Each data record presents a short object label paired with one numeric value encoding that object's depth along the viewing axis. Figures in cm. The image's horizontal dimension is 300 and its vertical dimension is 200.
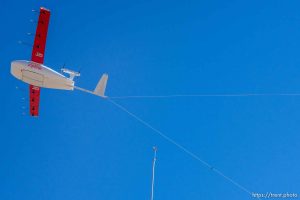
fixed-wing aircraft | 3338
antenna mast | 4034
